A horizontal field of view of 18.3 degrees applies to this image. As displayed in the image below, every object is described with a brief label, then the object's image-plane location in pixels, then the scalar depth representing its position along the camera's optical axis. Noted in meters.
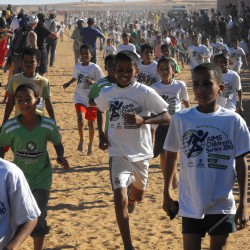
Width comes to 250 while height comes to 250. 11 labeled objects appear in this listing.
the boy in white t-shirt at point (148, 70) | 11.27
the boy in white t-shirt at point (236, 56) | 20.45
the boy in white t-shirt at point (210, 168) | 5.07
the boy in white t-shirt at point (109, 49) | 25.42
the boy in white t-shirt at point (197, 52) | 19.73
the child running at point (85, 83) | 11.70
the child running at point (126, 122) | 6.92
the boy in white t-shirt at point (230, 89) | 10.34
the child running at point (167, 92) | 9.08
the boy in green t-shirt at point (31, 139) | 6.18
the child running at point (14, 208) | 3.92
